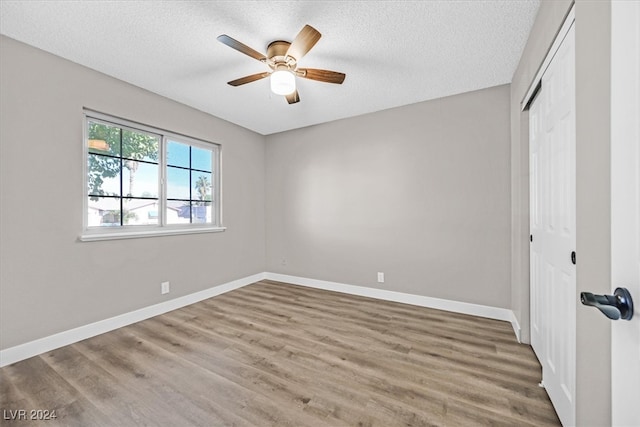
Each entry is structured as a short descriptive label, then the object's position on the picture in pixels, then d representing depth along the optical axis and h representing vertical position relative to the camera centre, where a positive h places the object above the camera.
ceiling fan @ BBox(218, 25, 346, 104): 1.80 +1.20
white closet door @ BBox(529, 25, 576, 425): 1.30 -0.08
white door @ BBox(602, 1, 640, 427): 0.49 +0.03
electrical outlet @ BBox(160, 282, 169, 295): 3.02 -0.89
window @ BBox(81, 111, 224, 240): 2.59 +0.37
